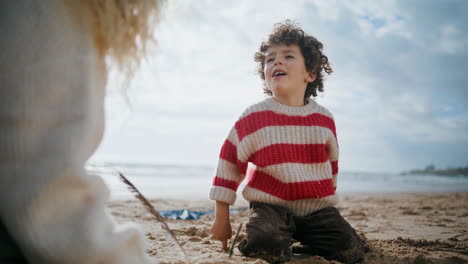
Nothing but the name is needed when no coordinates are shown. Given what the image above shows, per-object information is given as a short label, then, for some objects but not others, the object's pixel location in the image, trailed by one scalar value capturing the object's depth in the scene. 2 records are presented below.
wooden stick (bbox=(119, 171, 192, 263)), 1.28
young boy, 2.35
